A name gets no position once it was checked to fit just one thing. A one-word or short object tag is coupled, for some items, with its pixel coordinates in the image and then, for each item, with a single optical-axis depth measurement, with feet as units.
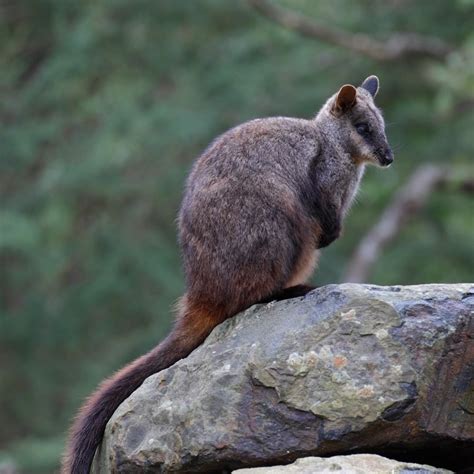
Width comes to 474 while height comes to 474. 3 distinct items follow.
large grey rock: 39.68
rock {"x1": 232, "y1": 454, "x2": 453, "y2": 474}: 37.73
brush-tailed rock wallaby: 44.14
